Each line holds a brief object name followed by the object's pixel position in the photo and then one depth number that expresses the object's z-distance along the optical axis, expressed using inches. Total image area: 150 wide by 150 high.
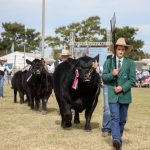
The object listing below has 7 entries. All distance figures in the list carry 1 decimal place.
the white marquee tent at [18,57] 2701.8
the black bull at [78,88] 392.8
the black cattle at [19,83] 677.7
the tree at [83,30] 2539.4
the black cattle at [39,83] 571.9
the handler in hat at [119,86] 314.0
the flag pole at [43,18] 1235.5
